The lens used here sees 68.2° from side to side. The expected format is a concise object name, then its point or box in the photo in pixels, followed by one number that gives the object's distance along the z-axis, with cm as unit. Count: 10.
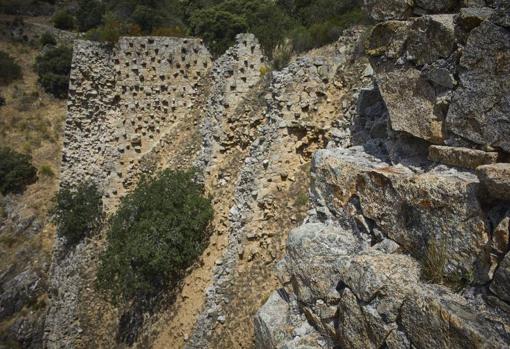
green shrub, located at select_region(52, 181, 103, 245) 1399
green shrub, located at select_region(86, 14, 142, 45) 1495
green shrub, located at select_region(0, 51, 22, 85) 2947
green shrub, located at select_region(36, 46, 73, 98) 2925
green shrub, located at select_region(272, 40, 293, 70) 1645
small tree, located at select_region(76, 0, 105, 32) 3897
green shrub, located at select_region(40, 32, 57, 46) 3516
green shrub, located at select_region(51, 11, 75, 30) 3906
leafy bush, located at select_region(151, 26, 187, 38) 1697
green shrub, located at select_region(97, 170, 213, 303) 966
